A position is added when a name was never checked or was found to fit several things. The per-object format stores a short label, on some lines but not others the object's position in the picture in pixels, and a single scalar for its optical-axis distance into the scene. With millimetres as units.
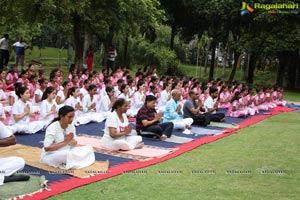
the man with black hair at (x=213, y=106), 10812
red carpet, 4746
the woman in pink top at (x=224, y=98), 13414
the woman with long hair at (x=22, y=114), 7918
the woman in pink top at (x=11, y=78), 11839
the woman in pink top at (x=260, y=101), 13395
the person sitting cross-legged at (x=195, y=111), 9695
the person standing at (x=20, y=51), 16836
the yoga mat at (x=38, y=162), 5488
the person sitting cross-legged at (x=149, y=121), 7896
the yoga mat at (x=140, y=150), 6734
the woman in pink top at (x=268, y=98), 14273
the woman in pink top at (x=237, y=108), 11891
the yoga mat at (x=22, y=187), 4512
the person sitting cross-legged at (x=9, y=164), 4676
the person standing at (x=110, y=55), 18814
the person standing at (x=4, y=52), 16375
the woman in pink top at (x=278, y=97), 15016
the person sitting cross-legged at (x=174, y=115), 9048
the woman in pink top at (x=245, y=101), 12148
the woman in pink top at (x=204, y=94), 12077
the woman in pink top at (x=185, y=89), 13214
